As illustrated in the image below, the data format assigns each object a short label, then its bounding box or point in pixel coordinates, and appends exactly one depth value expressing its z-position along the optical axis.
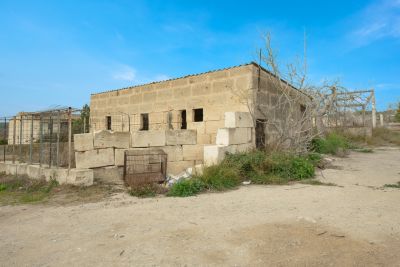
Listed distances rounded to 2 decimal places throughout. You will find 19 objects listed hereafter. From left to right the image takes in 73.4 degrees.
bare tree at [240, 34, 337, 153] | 8.87
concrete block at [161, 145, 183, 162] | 8.03
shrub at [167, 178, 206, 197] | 5.74
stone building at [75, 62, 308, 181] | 7.18
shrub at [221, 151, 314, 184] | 6.95
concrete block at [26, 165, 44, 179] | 6.96
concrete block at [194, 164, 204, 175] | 6.99
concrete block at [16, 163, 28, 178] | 7.48
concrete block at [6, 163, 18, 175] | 7.88
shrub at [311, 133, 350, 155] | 12.07
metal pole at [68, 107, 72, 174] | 6.46
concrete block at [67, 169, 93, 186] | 6.33
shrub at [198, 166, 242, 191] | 6.23
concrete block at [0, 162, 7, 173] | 8.36
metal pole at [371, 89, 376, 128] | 18.06
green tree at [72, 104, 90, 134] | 12.11
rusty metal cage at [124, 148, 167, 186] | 7.04
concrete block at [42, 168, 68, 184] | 6.49
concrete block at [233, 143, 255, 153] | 7.97
